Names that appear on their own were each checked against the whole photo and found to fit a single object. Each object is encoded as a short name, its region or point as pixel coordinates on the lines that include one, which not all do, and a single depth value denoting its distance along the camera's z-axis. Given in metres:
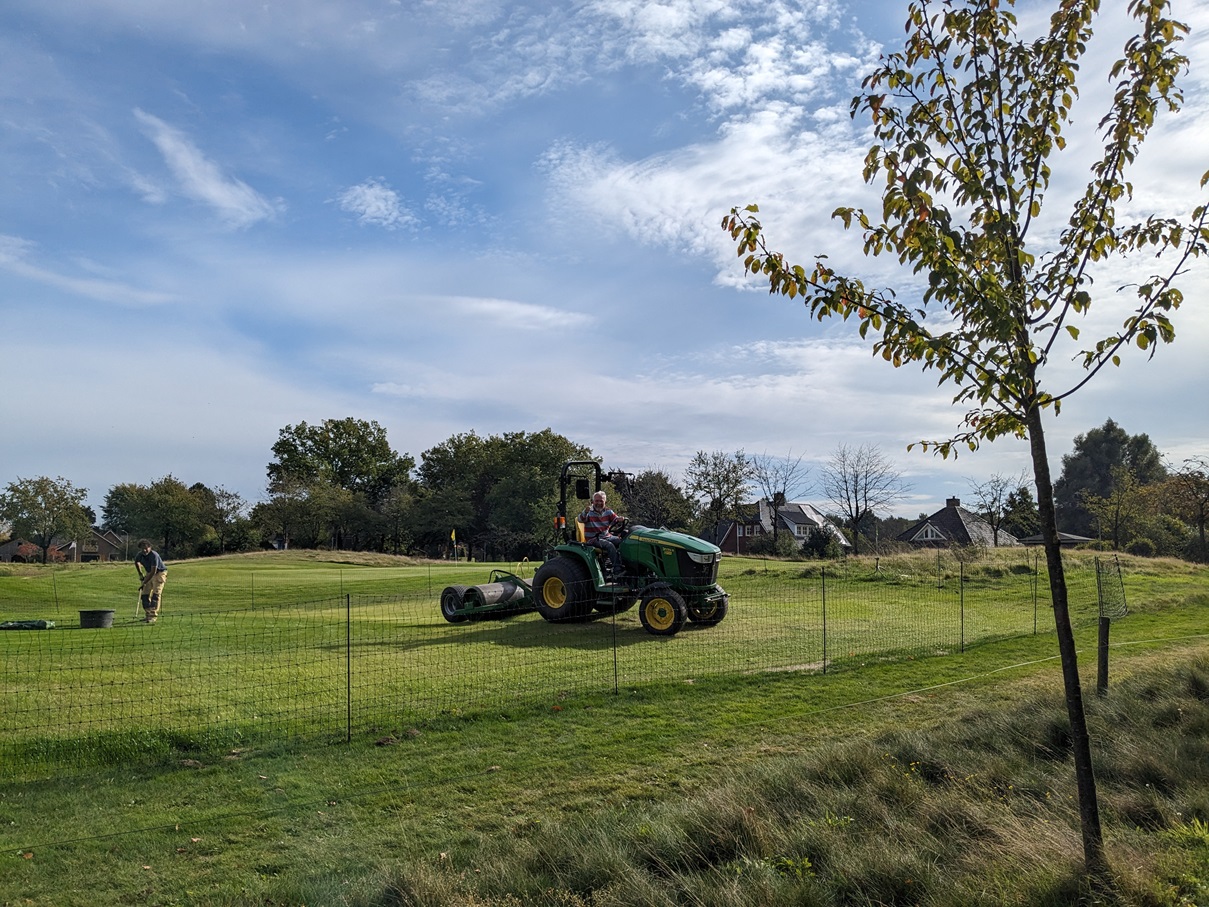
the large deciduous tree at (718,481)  62.03
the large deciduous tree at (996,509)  57.83
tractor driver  14.66
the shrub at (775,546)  57.16
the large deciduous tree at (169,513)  67.12
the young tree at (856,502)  55.16
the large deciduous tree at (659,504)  55.50
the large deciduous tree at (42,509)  55.53
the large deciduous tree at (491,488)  68.69
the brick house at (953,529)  68.31
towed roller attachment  15.92
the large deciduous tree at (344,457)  79.19
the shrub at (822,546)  54.10
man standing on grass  17.44
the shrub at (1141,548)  56.07
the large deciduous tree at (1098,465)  84.19
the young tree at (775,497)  60.94
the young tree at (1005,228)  4.08
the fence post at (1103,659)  8.35
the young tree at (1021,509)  58.53
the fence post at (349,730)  7.58
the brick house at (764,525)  72.94
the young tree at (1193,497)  46.66
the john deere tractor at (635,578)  14.05
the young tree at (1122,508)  59.25
